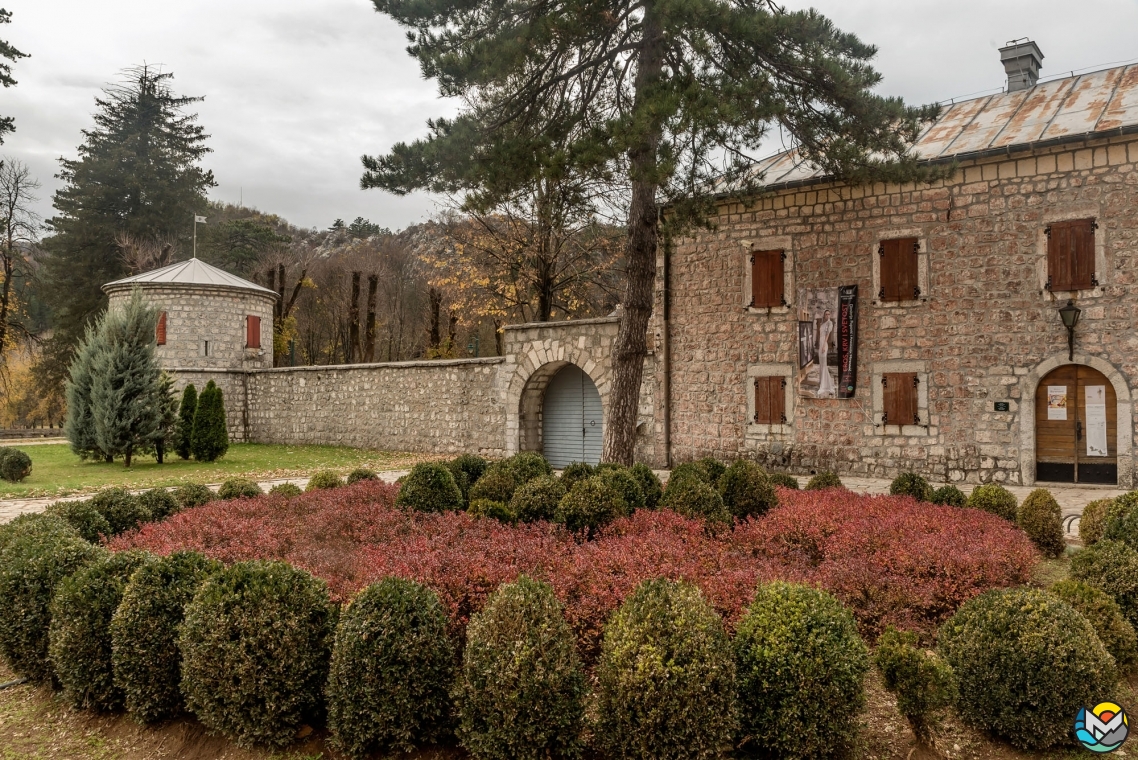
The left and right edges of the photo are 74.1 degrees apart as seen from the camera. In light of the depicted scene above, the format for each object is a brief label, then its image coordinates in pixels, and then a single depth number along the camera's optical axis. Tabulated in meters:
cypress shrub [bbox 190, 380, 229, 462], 17.59
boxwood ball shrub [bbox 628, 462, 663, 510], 7.43
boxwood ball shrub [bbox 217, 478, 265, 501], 8.34
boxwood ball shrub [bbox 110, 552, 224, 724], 3.90
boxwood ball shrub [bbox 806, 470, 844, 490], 8.62
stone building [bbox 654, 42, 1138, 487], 11.17
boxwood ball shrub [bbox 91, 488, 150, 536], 6.67
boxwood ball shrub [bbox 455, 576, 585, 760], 3.18
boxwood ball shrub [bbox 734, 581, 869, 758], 3.19
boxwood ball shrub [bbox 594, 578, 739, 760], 3.07
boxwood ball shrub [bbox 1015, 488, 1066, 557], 6.61
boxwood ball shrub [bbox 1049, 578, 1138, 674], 3.95
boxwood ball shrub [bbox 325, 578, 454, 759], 3.39
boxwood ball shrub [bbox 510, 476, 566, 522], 6.57
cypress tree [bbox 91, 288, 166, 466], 15.80
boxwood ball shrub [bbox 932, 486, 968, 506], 7.70
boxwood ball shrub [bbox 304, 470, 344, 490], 8.99
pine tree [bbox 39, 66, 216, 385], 31.95
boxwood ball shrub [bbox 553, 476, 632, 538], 6.22
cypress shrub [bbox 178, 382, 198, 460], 17.70
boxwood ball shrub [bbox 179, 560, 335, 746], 3.56
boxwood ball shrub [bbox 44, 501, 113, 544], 6.12
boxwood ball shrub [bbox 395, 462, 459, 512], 6.94
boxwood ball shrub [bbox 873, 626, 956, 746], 3.34
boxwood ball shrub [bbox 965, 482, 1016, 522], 7.20
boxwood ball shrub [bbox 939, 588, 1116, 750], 3.35
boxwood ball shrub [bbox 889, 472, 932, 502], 8.02
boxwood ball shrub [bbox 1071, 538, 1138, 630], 4.39
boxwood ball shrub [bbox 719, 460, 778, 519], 7.30
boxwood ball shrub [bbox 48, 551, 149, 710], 4.10
